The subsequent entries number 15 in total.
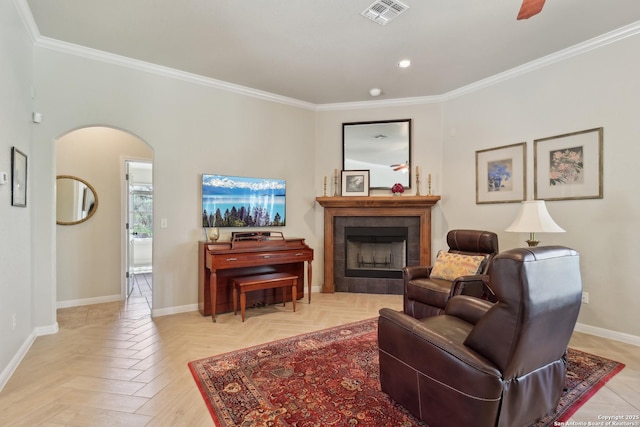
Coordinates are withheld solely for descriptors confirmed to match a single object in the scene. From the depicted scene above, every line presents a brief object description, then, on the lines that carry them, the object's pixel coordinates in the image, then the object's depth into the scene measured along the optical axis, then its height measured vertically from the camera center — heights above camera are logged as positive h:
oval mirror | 4.05 +0.17
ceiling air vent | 2.53 +1.70
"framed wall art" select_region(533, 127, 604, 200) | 3.09 +0.49
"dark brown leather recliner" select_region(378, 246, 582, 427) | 1.35 -0.68
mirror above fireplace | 4.67 +0.95
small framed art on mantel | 4.71 +0.45
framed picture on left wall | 2.40 +0.29
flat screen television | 3.90 +0.15
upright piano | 3.46 -0.58
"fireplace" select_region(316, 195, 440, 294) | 4.54 -0.21
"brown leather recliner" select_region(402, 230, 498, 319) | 2.79 -0.69
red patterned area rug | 1.80 -1.19
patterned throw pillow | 3.14 -0.55
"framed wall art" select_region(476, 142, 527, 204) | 3.69 +0.48
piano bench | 3.40 -0.79
